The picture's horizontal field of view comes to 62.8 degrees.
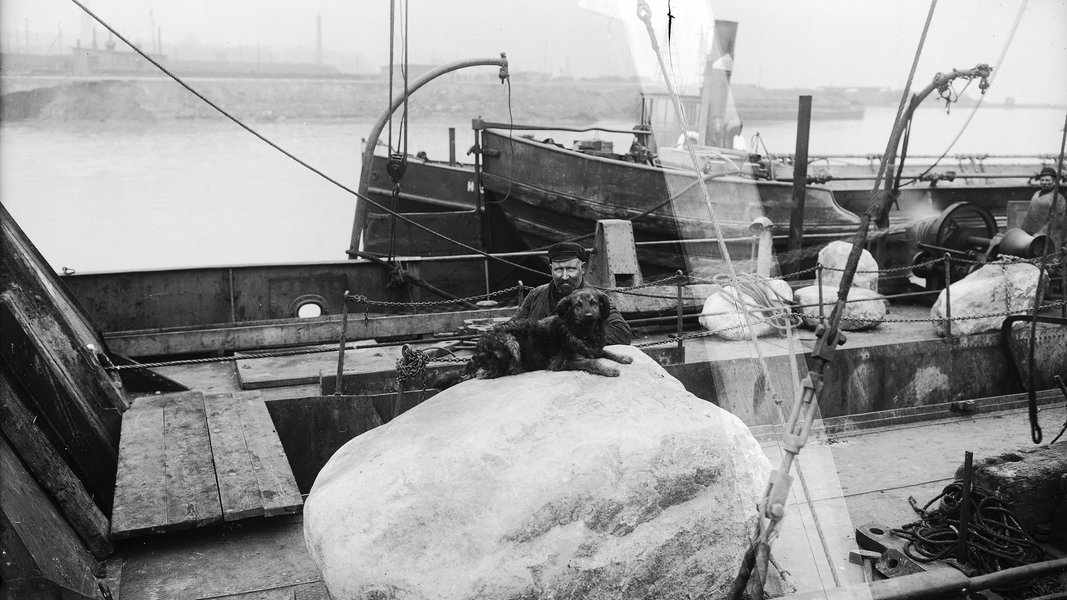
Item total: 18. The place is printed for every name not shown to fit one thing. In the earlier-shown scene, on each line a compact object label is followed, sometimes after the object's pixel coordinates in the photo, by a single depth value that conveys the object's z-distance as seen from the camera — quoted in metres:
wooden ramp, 4.33
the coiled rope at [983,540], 4.21
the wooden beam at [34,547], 3.31
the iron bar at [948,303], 7.77
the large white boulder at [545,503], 3.13
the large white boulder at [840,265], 9.98
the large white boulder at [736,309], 7.96
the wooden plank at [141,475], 4.21
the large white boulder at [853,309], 8.69
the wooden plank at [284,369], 6.88
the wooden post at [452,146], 16.30
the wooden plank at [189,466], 4.32
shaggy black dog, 3.92
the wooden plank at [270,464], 4.47
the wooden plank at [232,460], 4.41
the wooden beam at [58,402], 4.74
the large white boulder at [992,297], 8.25
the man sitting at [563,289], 4.73
